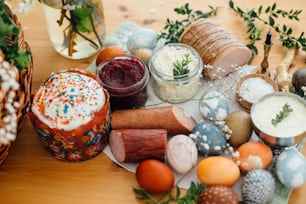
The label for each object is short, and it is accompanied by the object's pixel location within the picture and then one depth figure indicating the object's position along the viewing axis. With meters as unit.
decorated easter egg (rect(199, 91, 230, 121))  1.23
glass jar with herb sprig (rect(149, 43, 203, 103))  1.27
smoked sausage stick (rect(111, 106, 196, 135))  1.23
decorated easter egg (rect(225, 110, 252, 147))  1.20
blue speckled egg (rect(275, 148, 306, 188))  1.12
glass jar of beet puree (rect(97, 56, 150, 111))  1.25
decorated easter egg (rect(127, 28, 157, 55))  1.36
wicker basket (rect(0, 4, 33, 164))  1.10
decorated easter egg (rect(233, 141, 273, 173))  1.15
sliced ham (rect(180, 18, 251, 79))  1.31
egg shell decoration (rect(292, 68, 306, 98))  1.26
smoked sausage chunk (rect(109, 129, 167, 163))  1.17
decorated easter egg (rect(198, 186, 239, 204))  1.08
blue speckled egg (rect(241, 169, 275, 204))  1.10
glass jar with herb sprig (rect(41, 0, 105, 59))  1.28
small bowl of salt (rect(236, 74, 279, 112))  1.27
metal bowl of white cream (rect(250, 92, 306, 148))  1.17
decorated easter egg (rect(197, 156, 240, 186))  1.13
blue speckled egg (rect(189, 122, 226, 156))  1.18
